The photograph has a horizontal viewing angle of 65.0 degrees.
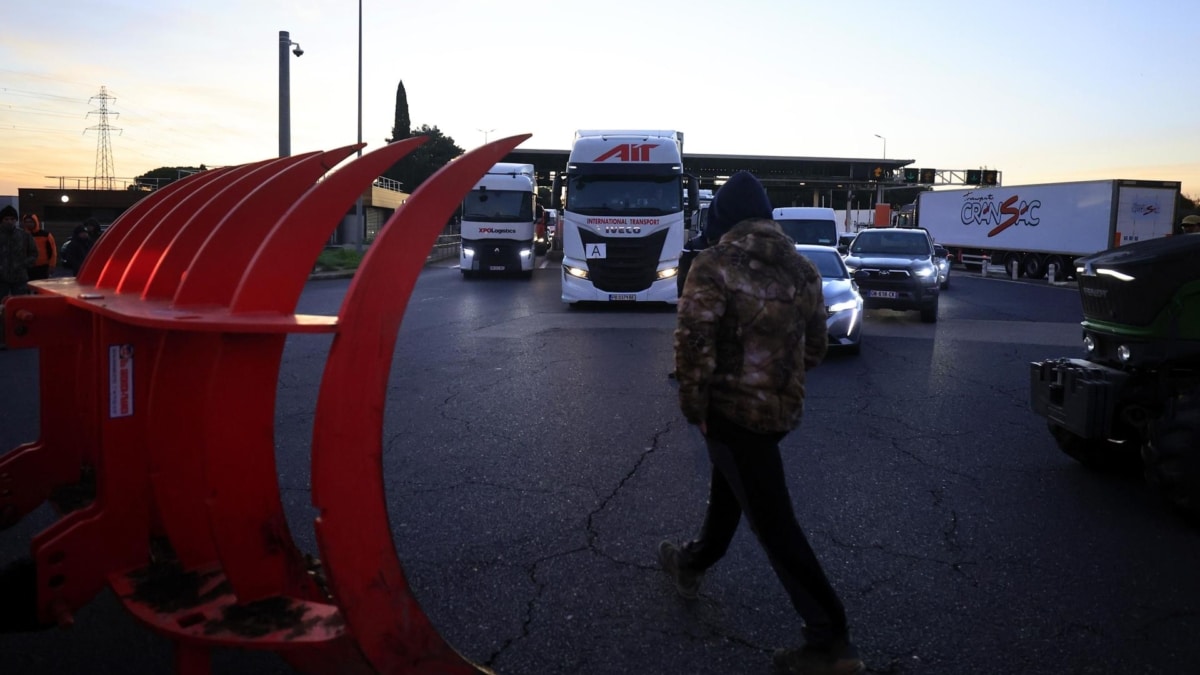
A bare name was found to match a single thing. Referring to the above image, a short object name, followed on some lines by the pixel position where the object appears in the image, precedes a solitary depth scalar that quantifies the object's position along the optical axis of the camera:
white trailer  30.77
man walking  3.32
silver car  12.16
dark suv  16.38
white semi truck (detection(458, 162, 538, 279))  28.34
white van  20.64
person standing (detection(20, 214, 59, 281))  12.96
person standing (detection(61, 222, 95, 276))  16.08
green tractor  5.12
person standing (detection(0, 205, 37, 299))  11.79
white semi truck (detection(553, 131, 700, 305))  17.58
